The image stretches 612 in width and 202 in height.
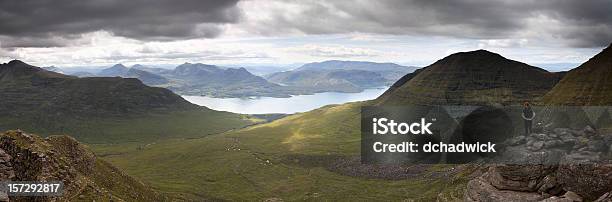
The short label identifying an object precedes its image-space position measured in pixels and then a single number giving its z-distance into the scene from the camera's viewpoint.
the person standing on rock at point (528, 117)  77.12
